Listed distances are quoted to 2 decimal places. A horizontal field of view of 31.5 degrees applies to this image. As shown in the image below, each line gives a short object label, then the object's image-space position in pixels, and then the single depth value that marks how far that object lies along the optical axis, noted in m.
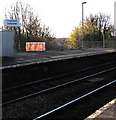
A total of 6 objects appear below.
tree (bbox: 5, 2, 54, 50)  36.56
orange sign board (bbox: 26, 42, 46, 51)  28.82
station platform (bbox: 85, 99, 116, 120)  4.75
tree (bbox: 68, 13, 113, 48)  57.23
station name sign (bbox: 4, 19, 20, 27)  22.42
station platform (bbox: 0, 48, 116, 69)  15.70
